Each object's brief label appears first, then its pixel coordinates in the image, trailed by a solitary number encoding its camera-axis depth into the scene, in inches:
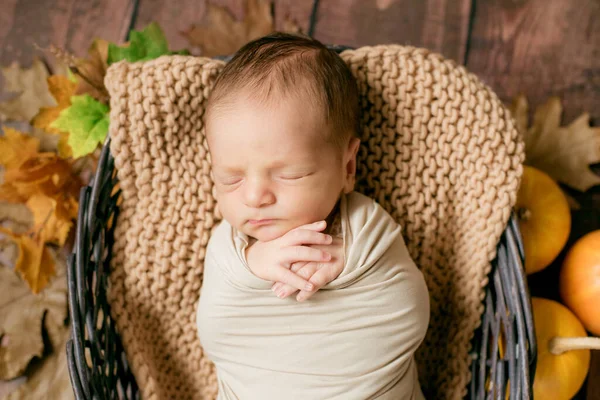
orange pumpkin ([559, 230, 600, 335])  23.9
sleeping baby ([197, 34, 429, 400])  19.5
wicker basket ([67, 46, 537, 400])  20.2
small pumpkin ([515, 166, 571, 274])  24.1
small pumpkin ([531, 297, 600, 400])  22.8
